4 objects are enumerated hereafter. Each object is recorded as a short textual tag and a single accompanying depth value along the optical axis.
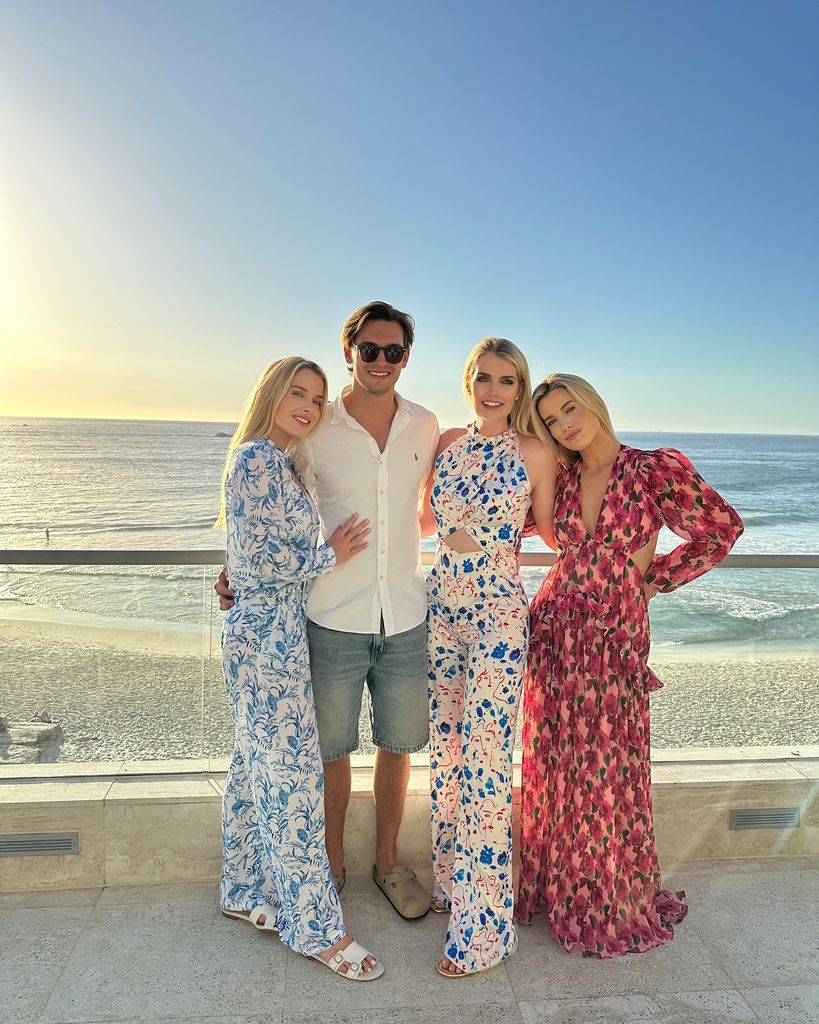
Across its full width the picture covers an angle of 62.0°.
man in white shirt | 2.18
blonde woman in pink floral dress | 2.12
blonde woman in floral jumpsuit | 2.05
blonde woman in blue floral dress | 1.98
